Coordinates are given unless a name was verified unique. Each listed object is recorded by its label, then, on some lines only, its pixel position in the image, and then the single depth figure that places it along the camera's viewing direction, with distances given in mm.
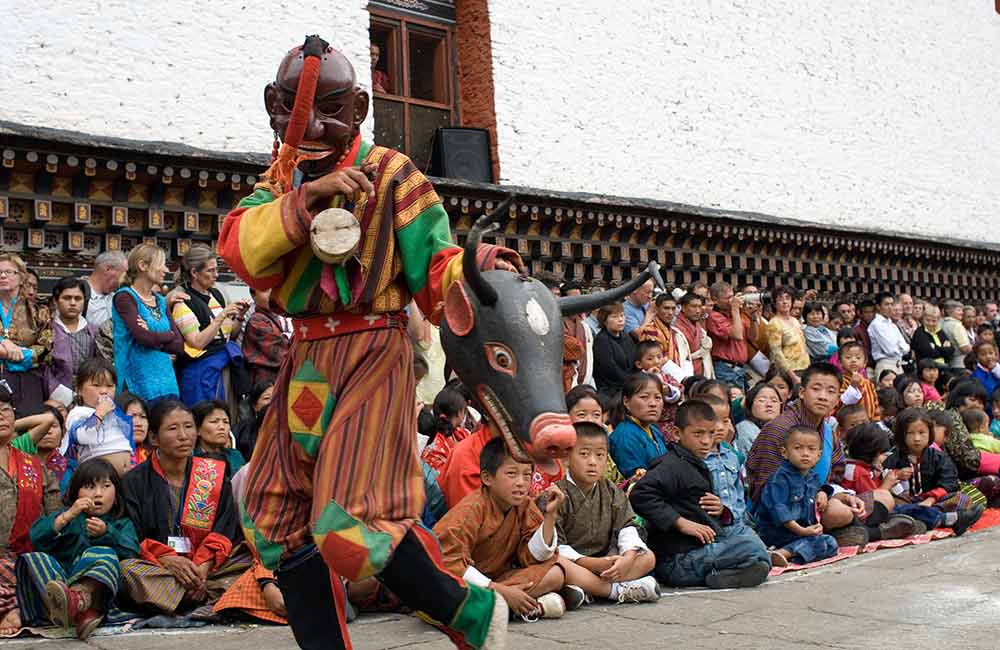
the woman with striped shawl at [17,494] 4242
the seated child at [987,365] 10101
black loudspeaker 9219
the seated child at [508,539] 4105
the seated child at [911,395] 8320
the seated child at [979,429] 7820
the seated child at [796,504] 5453
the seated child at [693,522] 4727
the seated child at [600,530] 4445
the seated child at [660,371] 6648
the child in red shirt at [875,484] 6215
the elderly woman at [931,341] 10773
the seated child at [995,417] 8562
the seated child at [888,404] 8234
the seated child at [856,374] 8094
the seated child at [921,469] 6715
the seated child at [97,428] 4757
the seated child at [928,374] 9362
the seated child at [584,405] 5141
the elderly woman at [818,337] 9219
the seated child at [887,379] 9258
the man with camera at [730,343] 8227
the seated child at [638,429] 5738
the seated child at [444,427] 5320
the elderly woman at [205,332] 5812
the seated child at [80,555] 3908
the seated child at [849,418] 7172
